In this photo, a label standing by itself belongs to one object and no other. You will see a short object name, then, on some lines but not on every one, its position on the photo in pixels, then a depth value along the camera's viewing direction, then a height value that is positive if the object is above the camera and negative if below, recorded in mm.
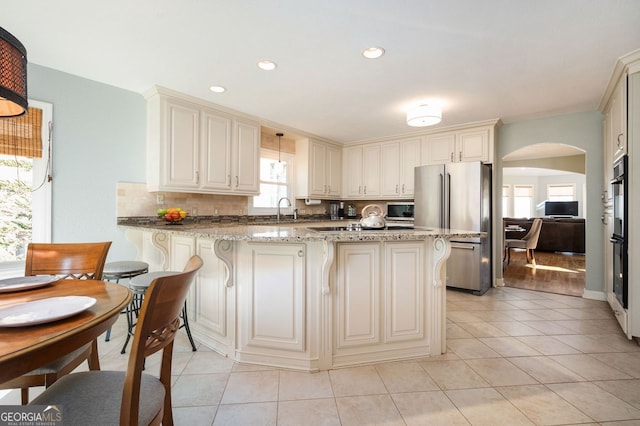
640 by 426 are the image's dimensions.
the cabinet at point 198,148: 3125 +757
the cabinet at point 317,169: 4863 +765
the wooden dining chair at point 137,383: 822 -567
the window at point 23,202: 2504 +96
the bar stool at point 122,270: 2396 -462
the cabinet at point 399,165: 4755 +813
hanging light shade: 953 +477
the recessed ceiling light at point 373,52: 2299 +1272
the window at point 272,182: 4531 +513
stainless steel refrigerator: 3900 +42
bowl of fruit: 3119 -11
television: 9414 +240
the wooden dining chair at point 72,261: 1591 -266
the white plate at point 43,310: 804 -289
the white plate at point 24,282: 1110 -278
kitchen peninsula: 2016 -585
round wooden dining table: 675 -308
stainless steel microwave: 4793 +65
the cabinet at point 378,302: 2061 -619
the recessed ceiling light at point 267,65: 2535 +1284
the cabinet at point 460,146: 4098 +994
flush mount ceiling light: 3215 +1081
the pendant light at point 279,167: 4812 +768
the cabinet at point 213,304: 2201 -708
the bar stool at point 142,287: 2094 -511
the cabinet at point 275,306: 2020 -633
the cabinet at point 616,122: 2566 +915
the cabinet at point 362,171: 5188 +776
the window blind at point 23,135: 2449 +654
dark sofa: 7340 -489
